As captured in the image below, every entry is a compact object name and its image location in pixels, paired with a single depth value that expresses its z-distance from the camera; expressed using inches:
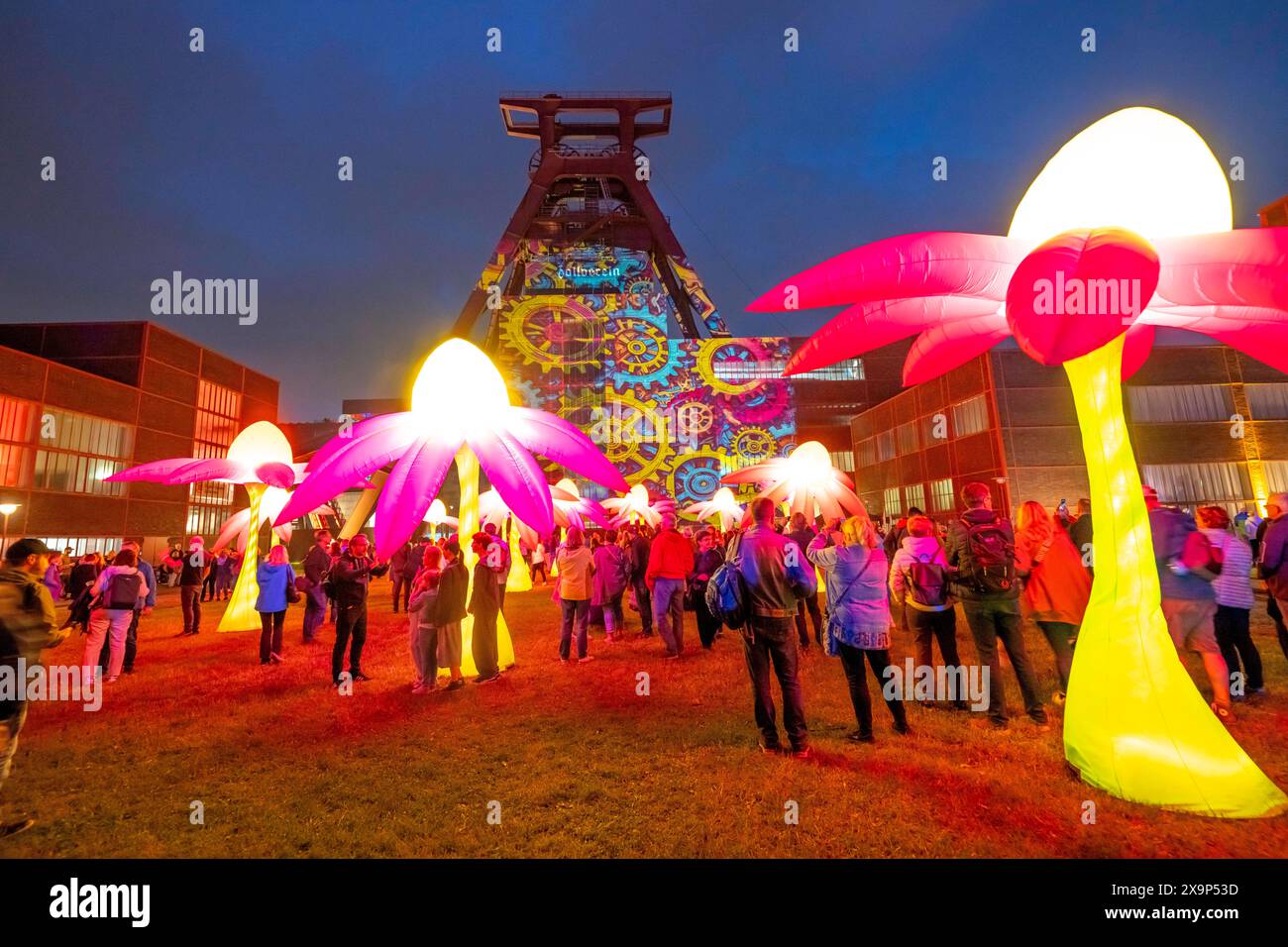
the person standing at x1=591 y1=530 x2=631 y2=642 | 310.8
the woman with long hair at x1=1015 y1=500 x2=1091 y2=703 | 167.9
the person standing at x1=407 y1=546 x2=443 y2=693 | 223.1
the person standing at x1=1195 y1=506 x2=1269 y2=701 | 175.5
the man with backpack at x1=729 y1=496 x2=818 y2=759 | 146.9
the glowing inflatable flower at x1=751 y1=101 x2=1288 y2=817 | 96.9
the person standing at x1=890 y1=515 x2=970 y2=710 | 177.8
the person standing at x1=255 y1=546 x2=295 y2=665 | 267.1
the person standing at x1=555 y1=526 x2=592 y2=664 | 263.1
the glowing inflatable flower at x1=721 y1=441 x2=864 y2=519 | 394.0
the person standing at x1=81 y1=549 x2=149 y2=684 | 223.7
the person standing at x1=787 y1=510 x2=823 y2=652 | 277.4
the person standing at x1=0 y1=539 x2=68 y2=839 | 116.9
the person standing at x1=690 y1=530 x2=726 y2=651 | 288.0
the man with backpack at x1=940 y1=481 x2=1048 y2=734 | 163.9
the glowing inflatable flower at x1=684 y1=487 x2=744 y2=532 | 700.7
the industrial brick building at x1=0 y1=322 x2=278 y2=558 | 706.2
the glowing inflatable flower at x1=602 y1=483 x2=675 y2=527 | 689.6
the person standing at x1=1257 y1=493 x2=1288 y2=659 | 172.9
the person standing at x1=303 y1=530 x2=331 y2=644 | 297.0
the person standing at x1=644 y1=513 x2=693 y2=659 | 265.0
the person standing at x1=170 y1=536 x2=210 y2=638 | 362.6
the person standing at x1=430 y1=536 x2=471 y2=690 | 222.2
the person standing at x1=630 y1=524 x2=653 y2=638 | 335.0
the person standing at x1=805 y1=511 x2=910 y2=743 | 152.9
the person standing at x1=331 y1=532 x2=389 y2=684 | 222.5
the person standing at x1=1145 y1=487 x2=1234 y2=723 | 160.1
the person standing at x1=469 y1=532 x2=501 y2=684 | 241.3
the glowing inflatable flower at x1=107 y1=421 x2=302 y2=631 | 335.9
